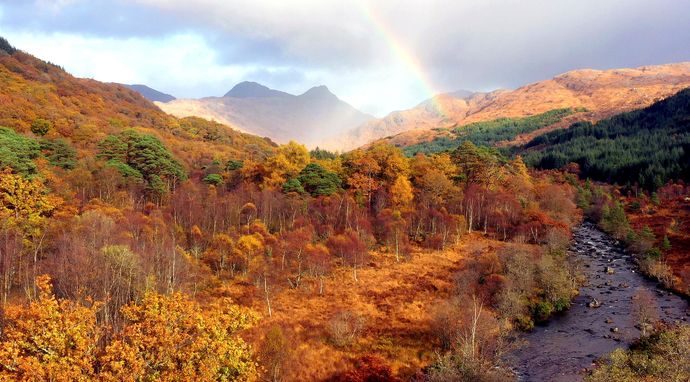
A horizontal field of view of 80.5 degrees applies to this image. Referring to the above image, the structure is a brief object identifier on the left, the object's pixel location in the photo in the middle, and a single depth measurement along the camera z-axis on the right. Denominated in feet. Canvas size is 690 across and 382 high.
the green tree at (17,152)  160.66
